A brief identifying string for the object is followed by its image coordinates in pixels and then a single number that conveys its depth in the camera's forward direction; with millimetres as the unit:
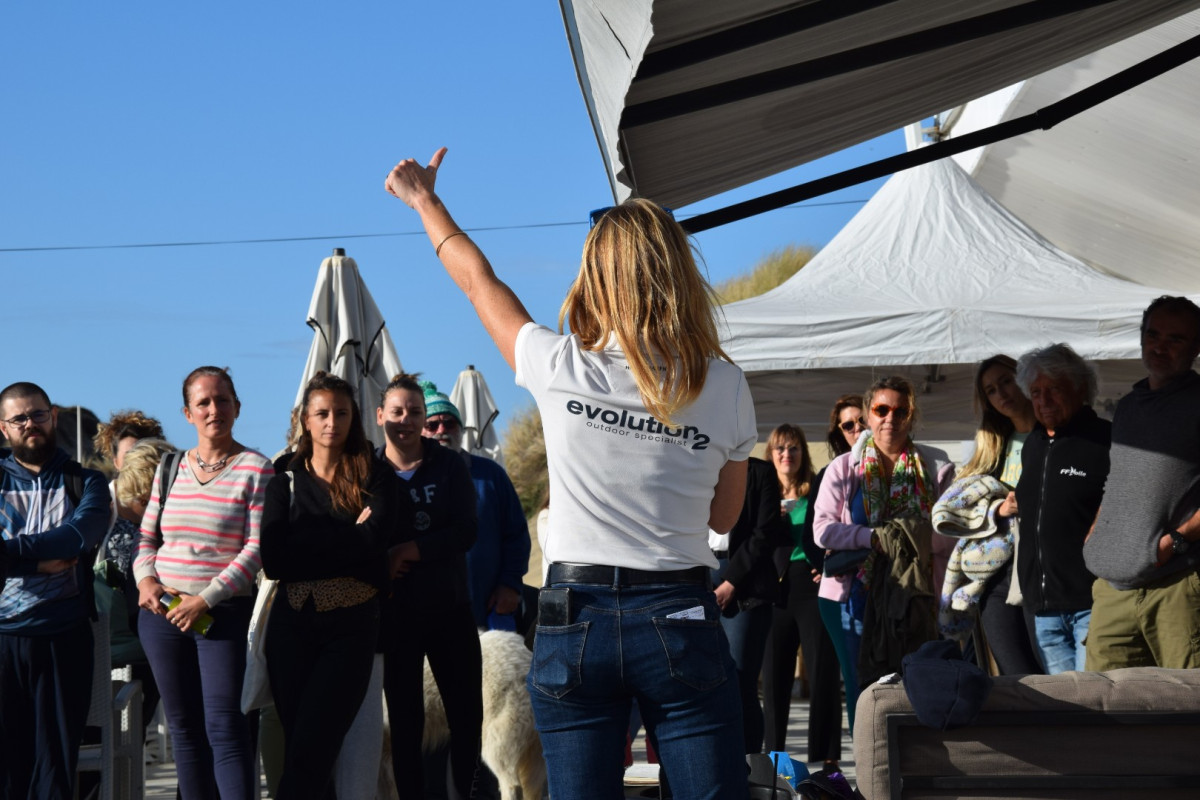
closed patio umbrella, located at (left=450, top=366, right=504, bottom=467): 15070
